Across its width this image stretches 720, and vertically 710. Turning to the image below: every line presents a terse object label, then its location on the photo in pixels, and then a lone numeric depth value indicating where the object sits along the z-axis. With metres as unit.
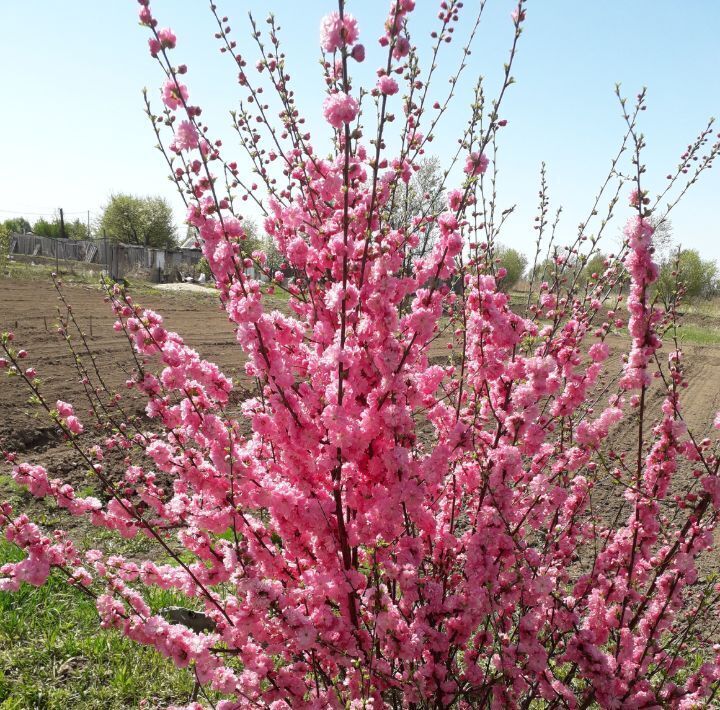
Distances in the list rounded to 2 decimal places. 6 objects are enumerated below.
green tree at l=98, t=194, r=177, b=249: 50.78
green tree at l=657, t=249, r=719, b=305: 39.01
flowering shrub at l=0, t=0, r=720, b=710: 2.13
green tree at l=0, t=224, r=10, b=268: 21.98
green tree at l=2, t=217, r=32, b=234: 69.56
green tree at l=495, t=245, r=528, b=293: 42.81
